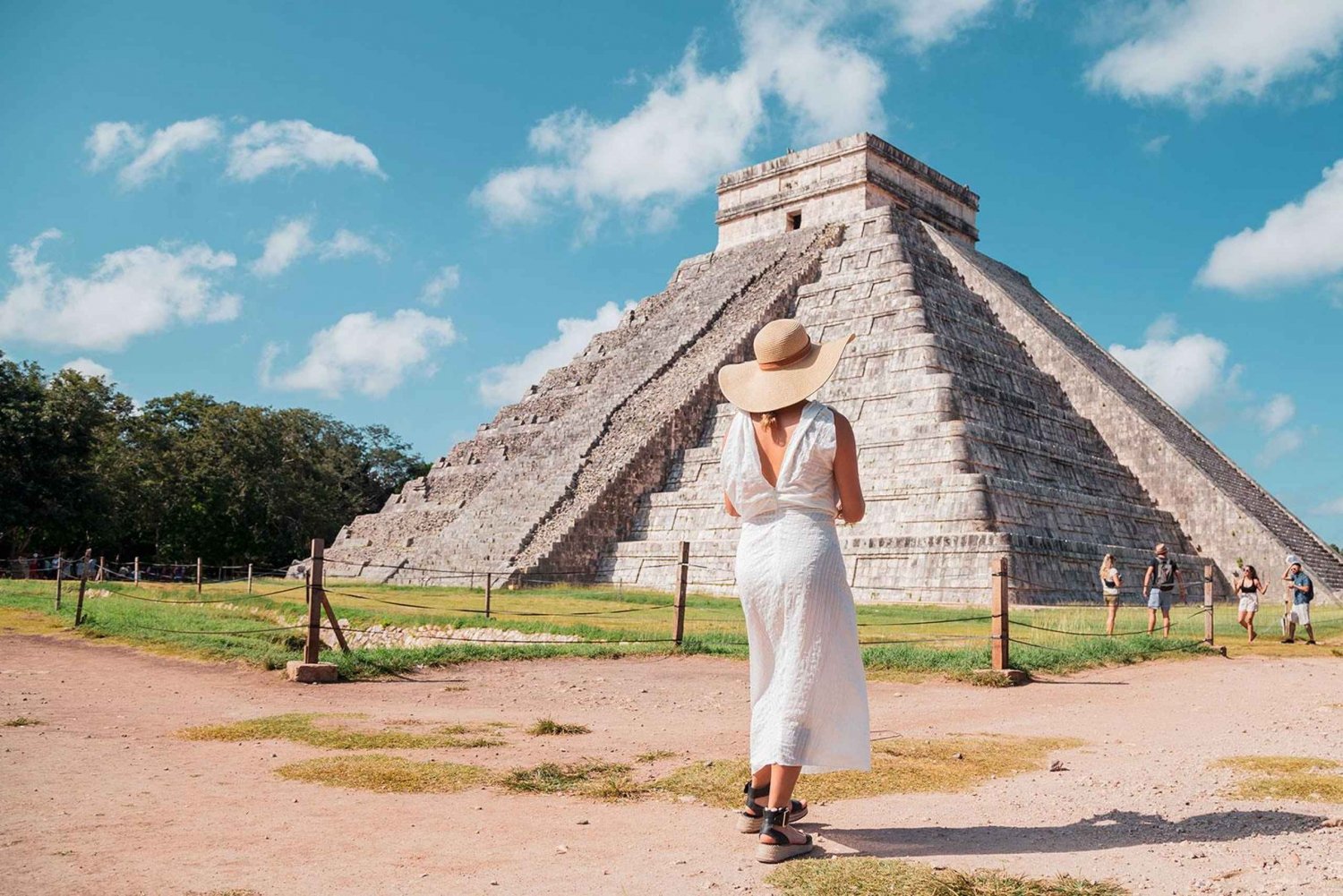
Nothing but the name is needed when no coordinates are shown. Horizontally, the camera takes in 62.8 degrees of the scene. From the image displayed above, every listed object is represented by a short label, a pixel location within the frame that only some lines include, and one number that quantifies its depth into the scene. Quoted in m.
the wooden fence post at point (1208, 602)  13.52
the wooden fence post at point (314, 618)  10.05
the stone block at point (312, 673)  9.87
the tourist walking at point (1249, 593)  15.15
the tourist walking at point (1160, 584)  14.53
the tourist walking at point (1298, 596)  14.65
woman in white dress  4.41
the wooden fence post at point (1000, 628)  10.33
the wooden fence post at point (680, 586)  12.49
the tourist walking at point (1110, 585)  14.33
